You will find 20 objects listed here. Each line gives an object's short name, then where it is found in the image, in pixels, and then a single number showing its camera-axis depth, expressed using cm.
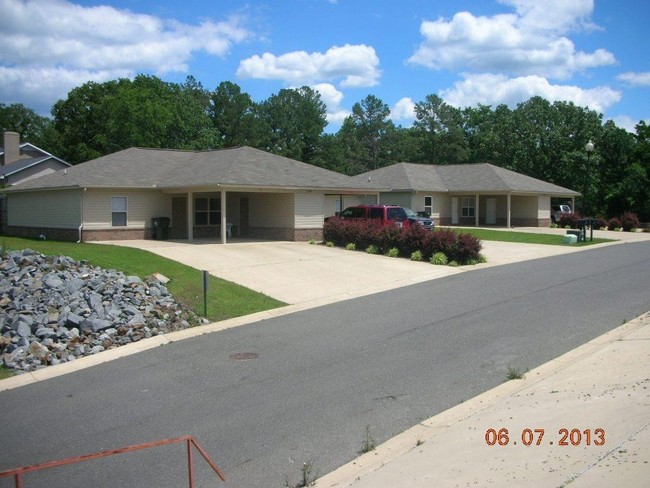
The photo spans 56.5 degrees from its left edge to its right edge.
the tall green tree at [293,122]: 7700
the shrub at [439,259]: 2283
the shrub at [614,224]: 4572
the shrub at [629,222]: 4525
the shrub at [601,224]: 4610
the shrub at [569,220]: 4466
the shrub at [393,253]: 2489
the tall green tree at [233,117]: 7175
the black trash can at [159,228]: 2972
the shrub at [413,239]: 2391
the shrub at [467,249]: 2275
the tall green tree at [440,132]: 7381
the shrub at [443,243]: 2308
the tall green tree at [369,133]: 8481
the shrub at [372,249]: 2585
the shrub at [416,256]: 2372
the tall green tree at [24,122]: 8950
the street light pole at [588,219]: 3310
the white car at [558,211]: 4876
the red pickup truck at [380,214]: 2917
